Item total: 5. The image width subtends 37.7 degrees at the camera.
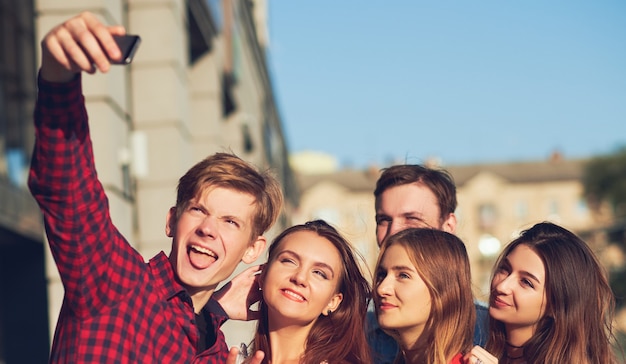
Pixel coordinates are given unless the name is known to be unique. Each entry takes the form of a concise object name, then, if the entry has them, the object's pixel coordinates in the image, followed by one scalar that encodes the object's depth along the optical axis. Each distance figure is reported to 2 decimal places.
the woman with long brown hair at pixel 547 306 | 3.55
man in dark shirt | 4.41
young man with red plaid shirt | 2.23
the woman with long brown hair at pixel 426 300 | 3.54
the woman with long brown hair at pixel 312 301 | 3.55
